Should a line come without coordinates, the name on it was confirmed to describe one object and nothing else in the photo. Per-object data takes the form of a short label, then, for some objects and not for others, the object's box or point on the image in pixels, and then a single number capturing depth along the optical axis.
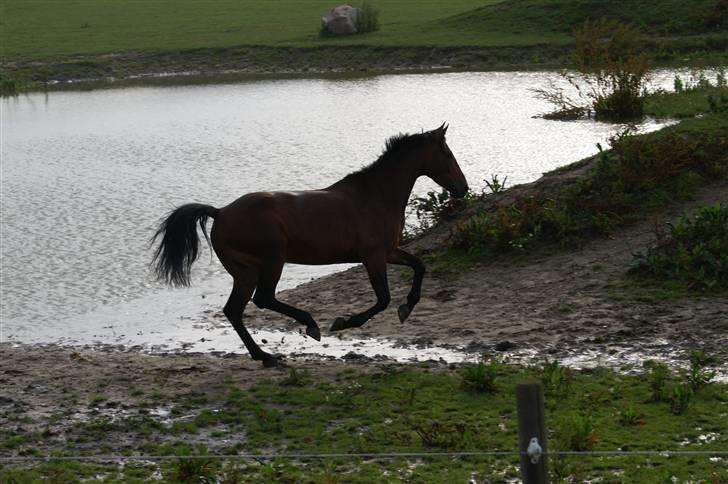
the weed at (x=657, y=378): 16.05
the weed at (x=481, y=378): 16.67
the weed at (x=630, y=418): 15.15
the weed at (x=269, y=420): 15.96
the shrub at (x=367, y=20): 80.62
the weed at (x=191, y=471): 13.84
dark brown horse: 19.39
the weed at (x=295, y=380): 18.19
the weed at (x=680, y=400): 15.45
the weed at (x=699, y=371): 16.17
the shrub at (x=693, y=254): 21.95
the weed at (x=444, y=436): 14.74
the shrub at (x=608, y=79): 42.87
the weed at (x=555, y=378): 16.44
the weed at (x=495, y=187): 29.28
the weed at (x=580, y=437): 14.11
